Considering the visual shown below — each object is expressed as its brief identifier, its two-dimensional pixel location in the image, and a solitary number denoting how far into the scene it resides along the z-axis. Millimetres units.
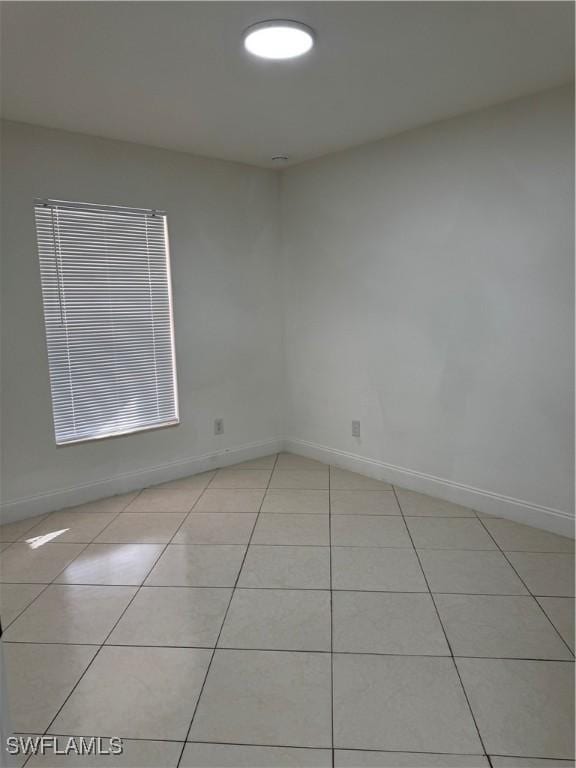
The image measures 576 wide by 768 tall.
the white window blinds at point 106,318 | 3275
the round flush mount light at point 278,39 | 1957
